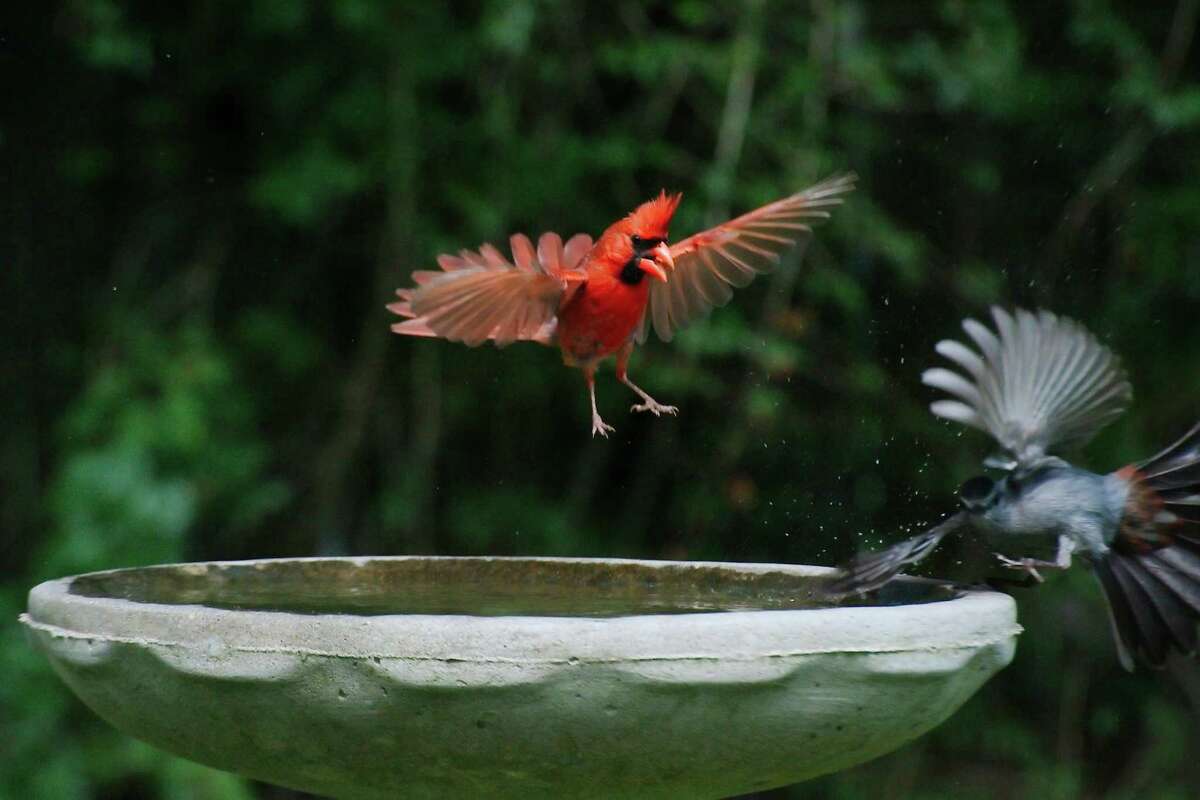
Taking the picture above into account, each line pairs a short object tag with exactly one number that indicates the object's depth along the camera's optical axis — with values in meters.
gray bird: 4.13
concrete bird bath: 3.00
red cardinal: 4.15
